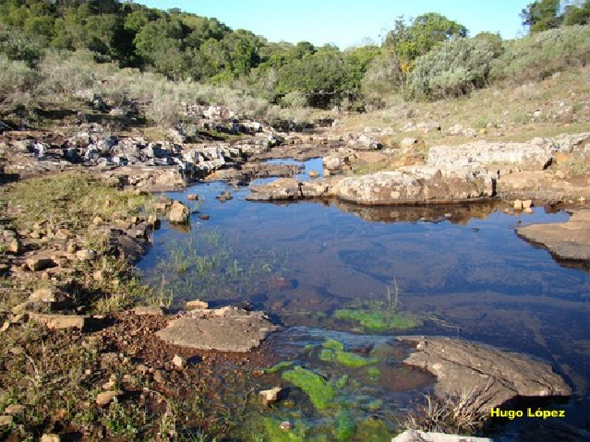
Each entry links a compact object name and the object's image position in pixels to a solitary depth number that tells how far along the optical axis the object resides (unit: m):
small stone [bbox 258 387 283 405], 3.59
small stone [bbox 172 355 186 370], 3.98
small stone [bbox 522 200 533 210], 9.19
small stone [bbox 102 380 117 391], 3.55
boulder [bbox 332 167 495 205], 9.83
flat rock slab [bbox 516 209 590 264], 6.59
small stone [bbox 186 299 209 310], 5.21
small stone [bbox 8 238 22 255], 5.98
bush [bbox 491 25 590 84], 20.09
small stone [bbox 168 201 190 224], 8.50
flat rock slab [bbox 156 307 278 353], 4.36
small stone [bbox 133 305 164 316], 4.93
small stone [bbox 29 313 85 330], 4.32
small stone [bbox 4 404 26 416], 3.19
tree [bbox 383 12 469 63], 31.14
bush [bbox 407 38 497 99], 23.61
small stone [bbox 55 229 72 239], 6.76
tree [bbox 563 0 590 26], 36.34
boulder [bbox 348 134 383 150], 17.32
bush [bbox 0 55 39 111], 13.13
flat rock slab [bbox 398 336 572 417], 3.62
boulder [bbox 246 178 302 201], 10.40
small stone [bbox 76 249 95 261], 5.96
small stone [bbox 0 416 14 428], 3.08
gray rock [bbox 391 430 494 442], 2.65
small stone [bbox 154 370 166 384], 3.76
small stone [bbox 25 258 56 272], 5.52
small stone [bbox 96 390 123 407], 3.39
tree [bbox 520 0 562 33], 41.53
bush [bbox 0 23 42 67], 17.21
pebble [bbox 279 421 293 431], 3.31
